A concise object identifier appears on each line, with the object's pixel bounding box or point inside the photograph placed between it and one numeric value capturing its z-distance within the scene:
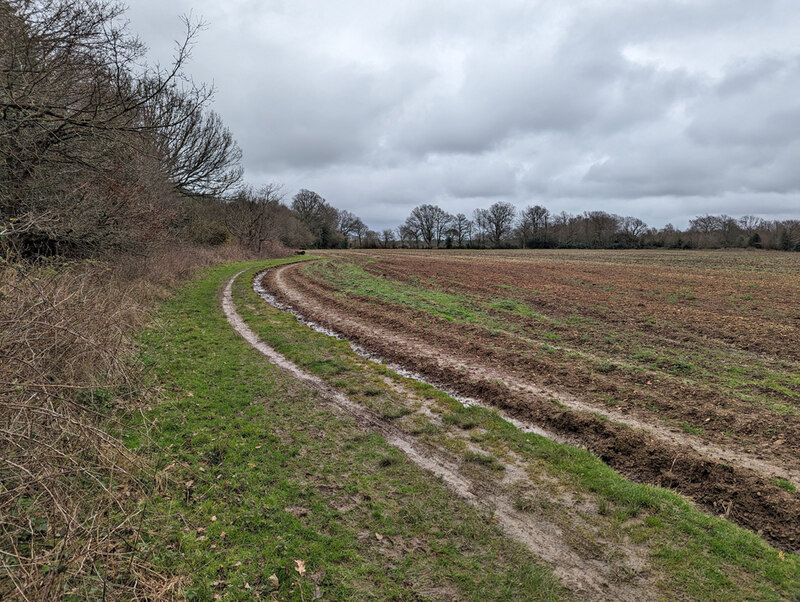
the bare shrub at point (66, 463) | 3.16
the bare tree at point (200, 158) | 30.28
